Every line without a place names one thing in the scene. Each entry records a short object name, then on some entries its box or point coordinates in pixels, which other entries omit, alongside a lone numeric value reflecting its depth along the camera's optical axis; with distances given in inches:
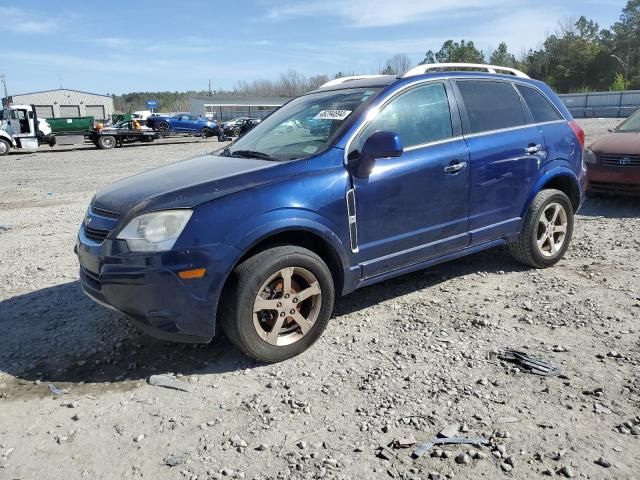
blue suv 122.9
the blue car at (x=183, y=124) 1316.4
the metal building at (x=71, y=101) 3203.7
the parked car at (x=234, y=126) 1300.2
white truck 1000.2
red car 295.1
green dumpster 1166.5
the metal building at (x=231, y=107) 2893.7
